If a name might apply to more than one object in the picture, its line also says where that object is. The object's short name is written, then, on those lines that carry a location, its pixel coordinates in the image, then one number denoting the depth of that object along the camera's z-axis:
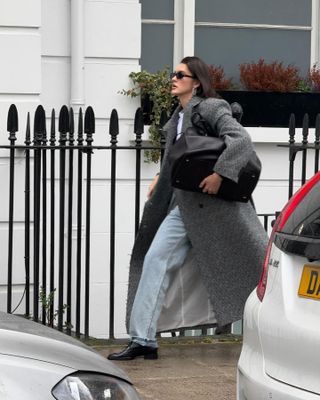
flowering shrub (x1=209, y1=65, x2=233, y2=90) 20.09
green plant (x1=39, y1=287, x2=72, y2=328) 16.53
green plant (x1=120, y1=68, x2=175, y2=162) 19.22
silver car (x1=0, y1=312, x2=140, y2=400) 7.47
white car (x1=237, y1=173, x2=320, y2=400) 8.63
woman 13.71
